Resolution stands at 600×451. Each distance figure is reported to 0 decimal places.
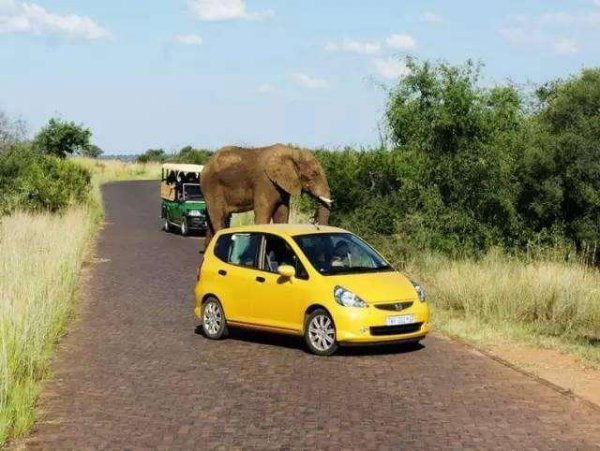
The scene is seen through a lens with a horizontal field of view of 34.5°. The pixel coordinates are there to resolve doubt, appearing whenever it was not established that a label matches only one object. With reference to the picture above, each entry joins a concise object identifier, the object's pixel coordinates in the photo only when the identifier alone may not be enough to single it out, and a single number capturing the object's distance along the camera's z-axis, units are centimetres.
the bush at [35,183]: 3384
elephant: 2403
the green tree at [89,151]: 8321
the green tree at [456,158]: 2369
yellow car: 1246
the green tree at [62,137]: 7788
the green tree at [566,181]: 2378
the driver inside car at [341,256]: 1323
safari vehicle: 3225
